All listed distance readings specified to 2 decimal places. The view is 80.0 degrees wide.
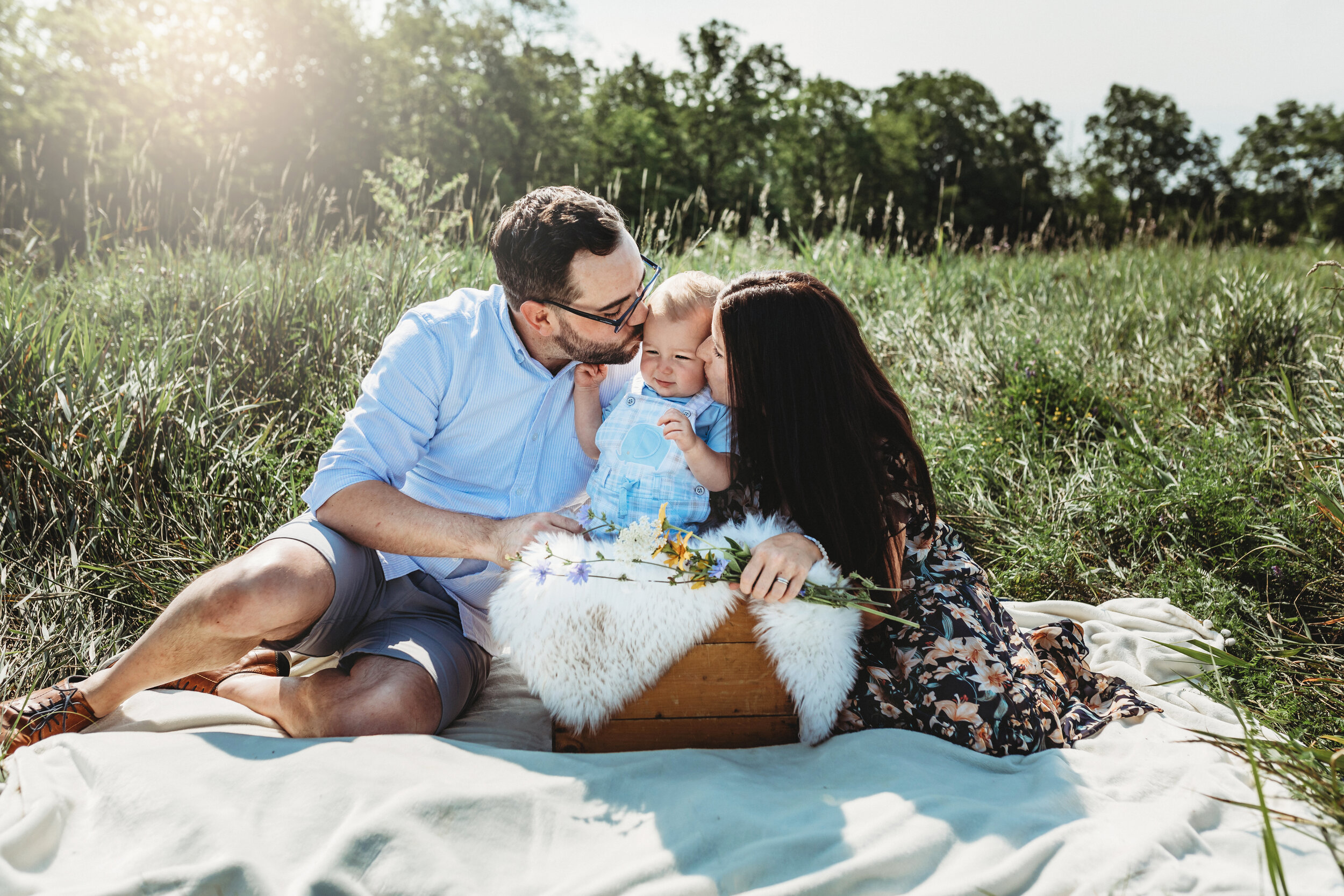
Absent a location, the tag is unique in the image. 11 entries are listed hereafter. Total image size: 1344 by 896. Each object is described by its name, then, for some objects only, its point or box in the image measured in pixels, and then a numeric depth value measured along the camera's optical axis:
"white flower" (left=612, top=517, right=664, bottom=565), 2.08
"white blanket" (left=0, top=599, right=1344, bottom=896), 1.60
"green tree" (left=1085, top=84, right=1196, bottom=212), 28.73
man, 2.20
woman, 2.20
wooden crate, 2.14
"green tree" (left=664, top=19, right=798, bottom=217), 26.73
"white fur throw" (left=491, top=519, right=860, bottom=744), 2.07
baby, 2.48
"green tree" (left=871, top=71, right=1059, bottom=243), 26.36
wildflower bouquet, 2.05
